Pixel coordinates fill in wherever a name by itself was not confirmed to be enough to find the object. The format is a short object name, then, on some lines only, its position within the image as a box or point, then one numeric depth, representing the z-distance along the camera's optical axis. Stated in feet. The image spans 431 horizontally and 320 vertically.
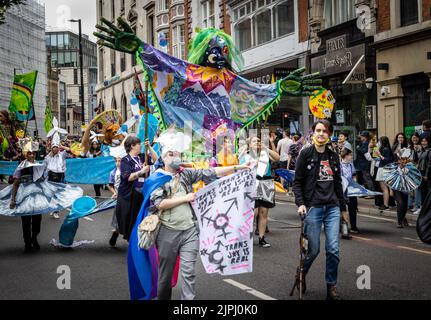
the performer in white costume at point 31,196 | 31.86
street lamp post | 125.16
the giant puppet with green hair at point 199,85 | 27.07
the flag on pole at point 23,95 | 54.39
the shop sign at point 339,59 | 67.11
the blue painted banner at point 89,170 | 58.18
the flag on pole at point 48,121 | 72.43
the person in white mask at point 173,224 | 17.93
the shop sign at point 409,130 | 59.83
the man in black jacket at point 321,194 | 20.68
